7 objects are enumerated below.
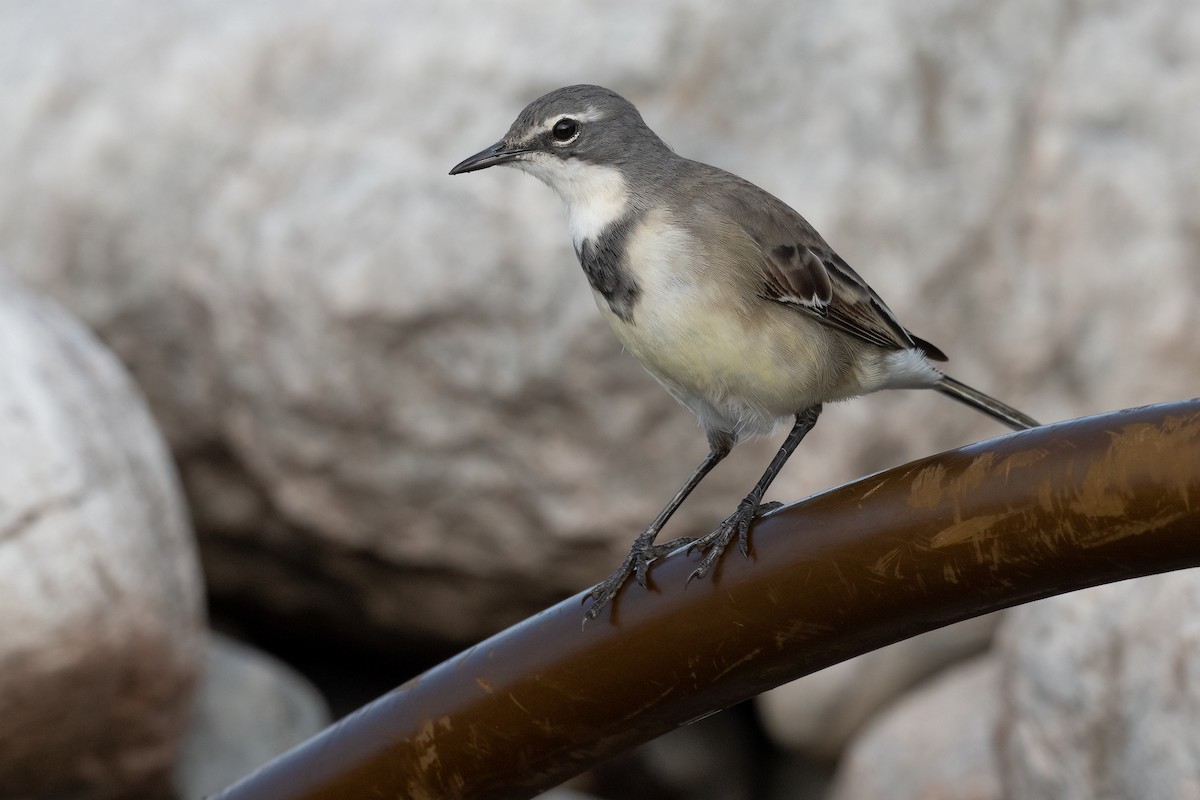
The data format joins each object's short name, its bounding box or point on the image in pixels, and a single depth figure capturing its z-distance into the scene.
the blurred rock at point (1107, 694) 9.06
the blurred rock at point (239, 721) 13.99
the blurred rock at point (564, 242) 13.12
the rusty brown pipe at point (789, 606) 4.61
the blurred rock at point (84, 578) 11.51
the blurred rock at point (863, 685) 13.44
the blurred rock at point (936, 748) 11.54
